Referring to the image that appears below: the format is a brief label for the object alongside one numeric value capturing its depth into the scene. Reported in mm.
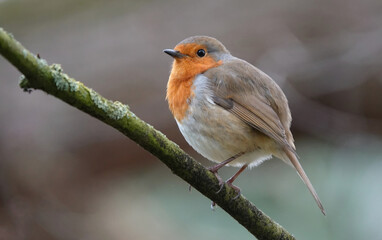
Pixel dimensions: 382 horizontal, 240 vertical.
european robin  3310
